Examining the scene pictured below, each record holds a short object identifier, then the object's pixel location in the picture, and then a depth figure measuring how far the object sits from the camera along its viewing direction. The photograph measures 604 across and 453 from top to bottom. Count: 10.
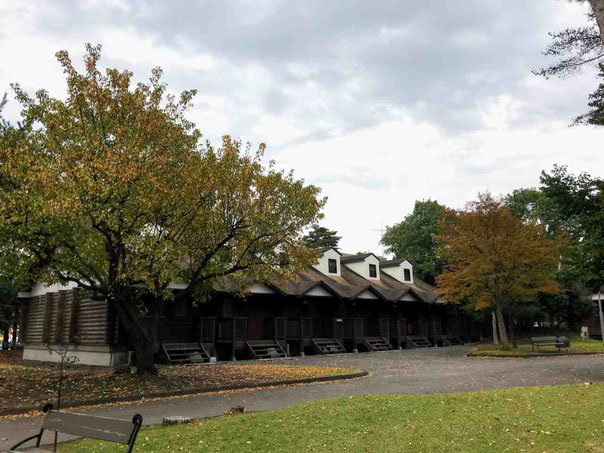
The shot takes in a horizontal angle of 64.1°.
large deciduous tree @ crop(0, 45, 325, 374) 12.94
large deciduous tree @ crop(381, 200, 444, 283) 52.04
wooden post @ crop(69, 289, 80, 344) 25.75
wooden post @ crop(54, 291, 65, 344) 26.92
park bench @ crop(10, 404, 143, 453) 5.41
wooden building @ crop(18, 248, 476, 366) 25.23
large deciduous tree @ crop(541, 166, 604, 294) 15.68
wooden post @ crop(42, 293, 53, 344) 28.05
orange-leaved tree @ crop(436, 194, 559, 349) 26.72
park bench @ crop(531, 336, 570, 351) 27.80
